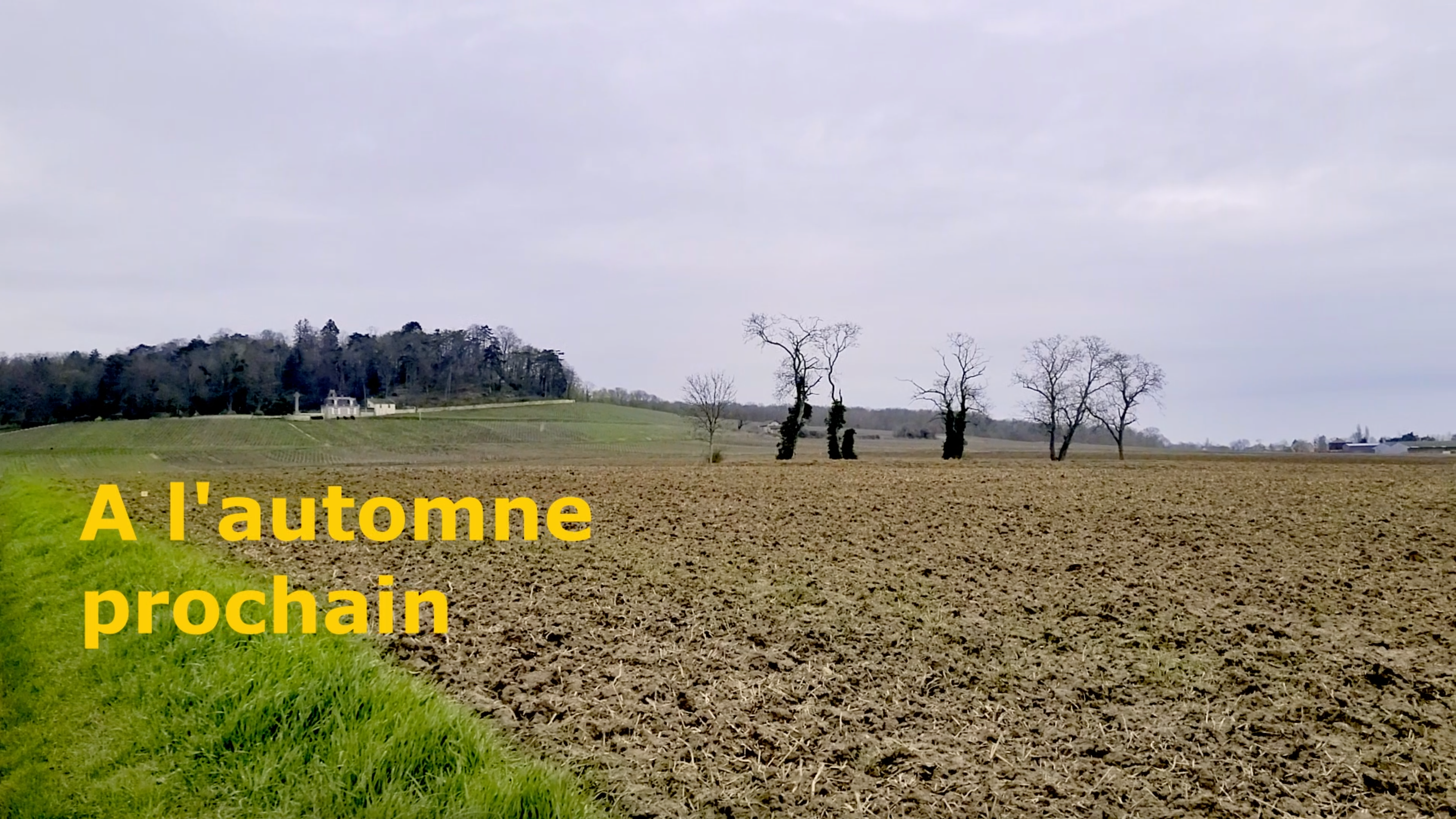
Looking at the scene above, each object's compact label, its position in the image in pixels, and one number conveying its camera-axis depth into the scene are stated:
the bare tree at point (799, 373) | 52.31
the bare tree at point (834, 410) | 51.75
